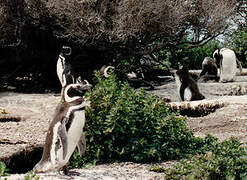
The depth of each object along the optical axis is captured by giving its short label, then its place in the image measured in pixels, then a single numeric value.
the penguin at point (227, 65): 20.22
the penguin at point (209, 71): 20.41
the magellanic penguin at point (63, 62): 14.55
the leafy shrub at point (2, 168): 5.62
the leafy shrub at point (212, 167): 6.74
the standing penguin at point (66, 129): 6.47
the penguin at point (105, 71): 13.41
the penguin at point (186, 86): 15.06
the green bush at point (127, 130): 8.36
